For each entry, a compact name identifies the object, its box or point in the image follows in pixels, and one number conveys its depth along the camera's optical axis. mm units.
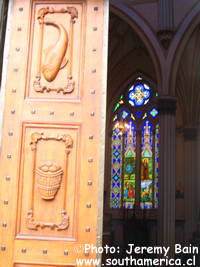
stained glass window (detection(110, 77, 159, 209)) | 15031
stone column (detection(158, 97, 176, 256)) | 10453
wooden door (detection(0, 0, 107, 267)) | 3184
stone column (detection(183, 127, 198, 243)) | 13930
